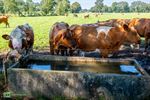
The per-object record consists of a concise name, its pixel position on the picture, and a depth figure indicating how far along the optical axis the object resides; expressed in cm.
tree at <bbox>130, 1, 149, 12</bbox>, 16975
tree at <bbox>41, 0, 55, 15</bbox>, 9694
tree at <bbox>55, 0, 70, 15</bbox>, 9838
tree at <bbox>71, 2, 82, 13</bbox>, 15550
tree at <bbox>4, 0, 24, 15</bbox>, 9475
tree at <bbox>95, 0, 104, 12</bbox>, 17050
